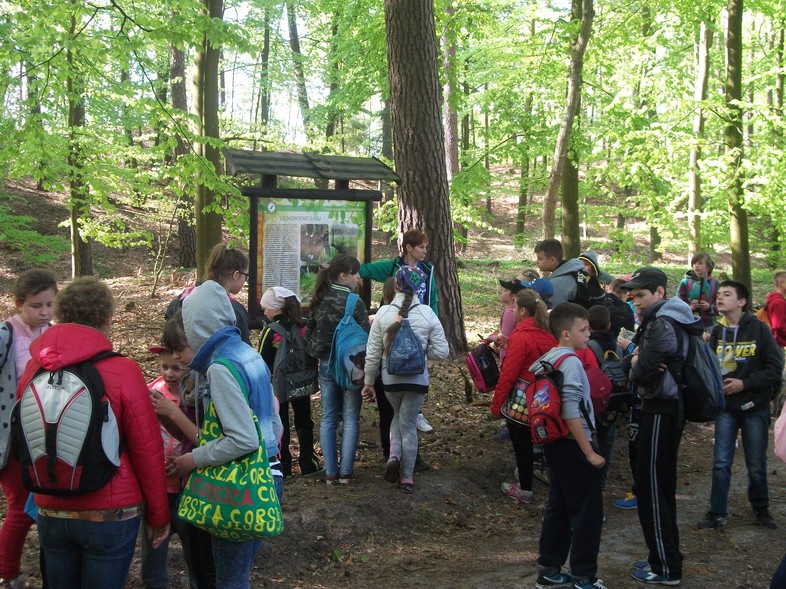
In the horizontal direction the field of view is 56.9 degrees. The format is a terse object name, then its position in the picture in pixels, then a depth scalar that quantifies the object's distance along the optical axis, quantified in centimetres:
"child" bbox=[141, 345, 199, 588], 355
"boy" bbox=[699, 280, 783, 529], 595
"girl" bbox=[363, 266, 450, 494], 599
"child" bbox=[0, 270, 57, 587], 408
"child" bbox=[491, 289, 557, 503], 592
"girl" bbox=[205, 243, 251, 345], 366
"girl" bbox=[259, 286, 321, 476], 627
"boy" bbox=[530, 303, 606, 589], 446
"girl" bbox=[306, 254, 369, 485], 613
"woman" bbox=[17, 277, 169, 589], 289
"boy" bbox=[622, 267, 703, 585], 475
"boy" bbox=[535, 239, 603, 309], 739
